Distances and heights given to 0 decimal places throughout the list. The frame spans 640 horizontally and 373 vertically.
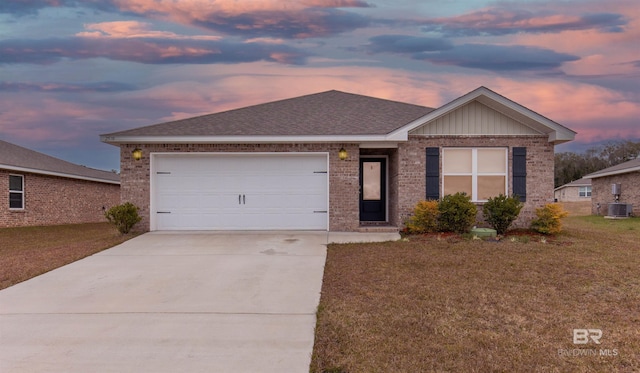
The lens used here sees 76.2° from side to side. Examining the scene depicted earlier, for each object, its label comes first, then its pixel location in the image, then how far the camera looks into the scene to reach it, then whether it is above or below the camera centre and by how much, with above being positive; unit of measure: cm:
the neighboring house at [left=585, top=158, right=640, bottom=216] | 2177 +5
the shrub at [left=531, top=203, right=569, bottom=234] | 1123 -91
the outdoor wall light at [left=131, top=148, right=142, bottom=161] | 1182 +95
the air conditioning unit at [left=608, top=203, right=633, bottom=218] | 2118 -125
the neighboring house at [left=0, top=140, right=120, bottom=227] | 1716 -16
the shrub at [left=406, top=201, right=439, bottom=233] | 1123 -88
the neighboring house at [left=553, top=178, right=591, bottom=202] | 4294 -54
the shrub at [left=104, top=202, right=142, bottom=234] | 1138 -84
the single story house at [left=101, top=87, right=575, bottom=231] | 1194 +56
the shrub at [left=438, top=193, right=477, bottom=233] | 1100 -71
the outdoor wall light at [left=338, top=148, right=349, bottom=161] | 1191 +95
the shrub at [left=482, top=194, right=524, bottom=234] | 1098 -67
